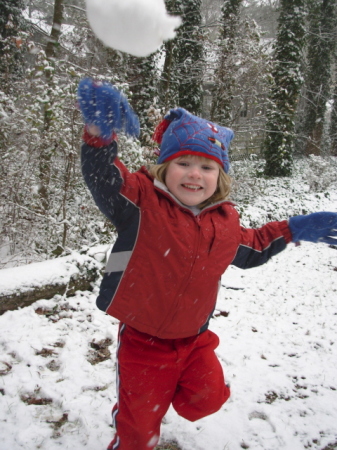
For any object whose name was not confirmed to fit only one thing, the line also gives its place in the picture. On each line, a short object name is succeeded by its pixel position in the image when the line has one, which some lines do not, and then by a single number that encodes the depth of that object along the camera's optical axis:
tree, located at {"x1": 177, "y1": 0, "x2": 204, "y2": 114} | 8.91
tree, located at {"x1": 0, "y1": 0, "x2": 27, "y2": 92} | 5.30
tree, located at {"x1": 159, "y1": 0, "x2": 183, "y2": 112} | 6.53
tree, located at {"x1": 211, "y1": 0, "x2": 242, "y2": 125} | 8.60
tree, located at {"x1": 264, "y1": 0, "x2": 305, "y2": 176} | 15.38
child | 1.61
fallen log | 3.33
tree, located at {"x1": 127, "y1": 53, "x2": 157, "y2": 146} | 7.48
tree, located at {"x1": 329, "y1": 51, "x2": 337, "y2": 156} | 23.48
